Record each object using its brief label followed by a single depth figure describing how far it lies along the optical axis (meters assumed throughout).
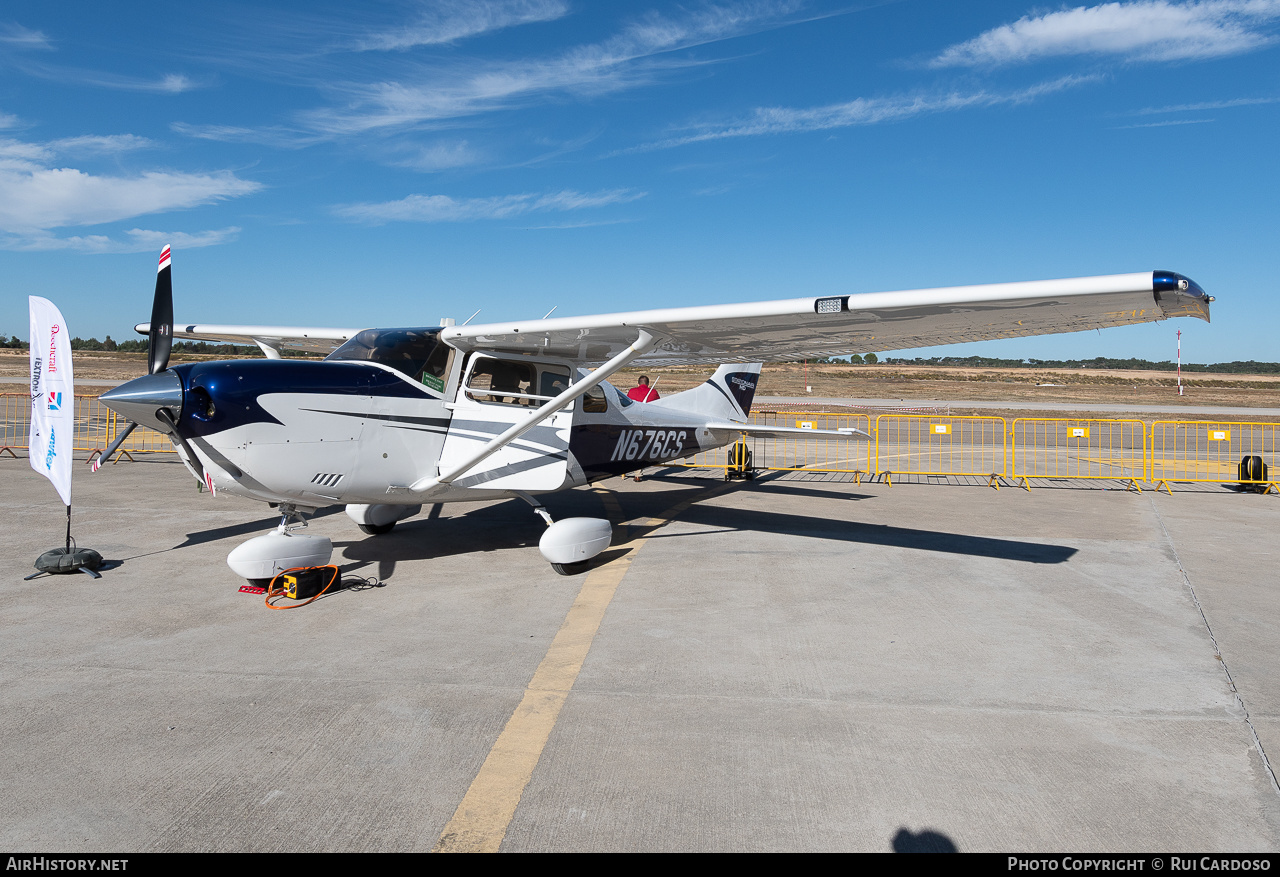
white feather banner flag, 5.46
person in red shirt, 11.27
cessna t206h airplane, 4.94
